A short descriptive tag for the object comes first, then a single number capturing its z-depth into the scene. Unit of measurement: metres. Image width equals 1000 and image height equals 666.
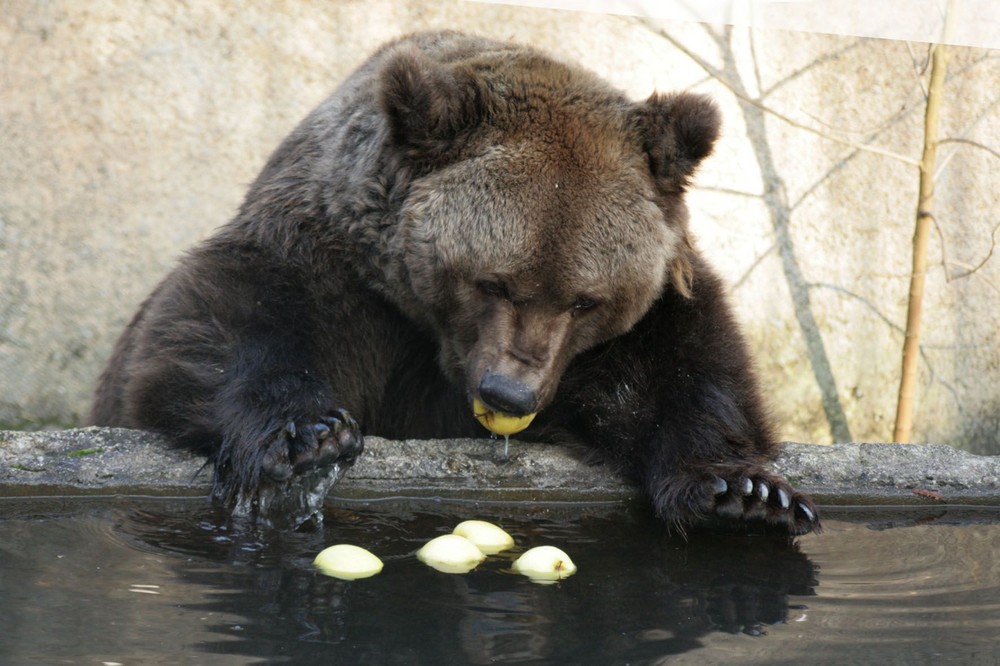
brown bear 8.77
